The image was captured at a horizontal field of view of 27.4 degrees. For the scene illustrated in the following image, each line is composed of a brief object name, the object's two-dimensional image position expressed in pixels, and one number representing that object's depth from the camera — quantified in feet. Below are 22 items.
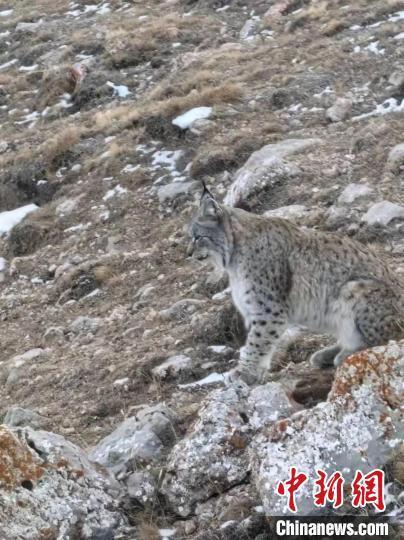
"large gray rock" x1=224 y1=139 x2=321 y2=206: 46.03
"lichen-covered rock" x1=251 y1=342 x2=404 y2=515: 19.60
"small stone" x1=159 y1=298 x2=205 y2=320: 37.50
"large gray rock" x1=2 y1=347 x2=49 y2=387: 37.58
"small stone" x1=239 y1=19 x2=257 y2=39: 79.46
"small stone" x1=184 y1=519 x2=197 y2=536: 20.81
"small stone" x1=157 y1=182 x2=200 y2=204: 50.49
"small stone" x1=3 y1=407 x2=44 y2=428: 29.14
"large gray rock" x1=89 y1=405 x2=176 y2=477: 23.69
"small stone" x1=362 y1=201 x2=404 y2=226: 36.86
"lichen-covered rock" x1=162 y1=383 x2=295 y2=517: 21.59
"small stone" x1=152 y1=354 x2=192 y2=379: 31.71
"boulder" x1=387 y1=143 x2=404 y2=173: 42.55
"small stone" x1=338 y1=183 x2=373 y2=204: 40.52
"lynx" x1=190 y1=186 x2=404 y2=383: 25.32
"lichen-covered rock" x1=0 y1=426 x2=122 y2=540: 20.65
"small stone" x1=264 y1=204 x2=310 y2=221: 41.27
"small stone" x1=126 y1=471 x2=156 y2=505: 22.18
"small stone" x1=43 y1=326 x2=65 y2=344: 40.63
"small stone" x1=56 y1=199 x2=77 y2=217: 54.80
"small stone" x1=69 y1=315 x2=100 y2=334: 40.26
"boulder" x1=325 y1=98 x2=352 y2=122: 52.95
